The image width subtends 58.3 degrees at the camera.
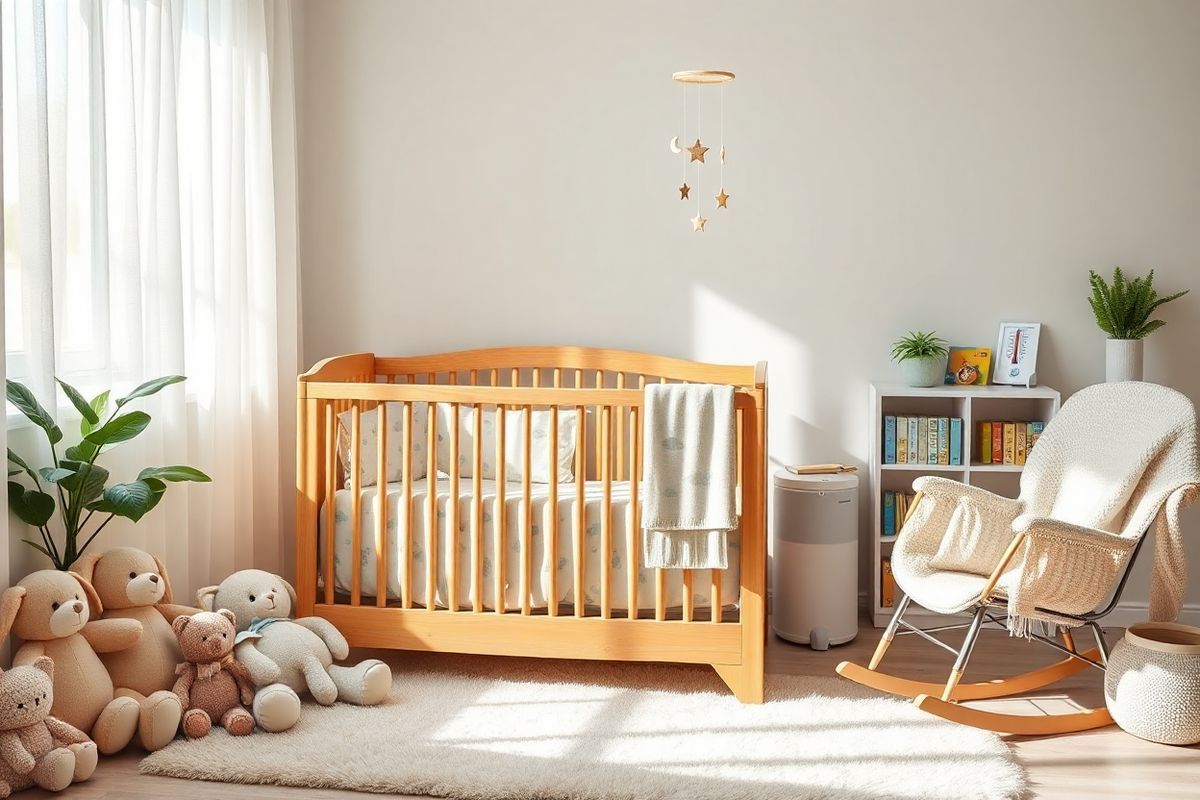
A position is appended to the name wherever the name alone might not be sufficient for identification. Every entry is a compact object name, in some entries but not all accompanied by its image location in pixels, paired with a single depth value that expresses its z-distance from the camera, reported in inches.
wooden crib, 108.9
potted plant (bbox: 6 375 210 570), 94.9
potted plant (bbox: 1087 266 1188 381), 129.9
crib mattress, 112.4
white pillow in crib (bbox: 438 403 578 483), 130.6
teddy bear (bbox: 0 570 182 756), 90.8
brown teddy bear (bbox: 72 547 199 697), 98.7
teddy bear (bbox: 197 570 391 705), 105.1
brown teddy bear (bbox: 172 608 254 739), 99.0
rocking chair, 99.5
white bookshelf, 132.3
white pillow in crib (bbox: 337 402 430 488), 122.7
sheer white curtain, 97.1
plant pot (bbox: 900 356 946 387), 133.3
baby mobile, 125.3
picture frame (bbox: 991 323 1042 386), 134.9
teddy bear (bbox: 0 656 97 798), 84.9
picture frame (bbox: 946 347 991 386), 136.6
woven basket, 96.9
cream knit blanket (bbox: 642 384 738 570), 106.3
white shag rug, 89.0
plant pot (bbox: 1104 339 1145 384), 129.7
